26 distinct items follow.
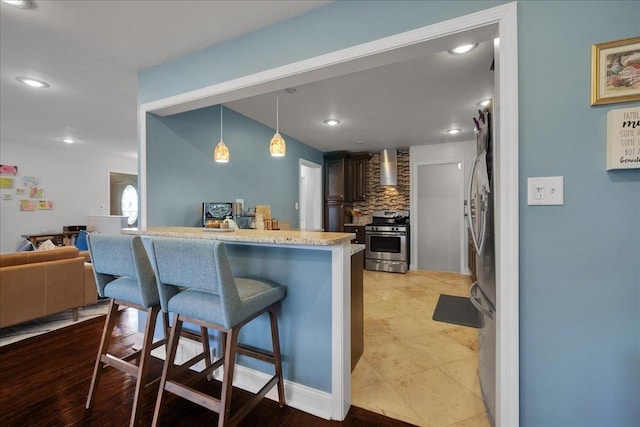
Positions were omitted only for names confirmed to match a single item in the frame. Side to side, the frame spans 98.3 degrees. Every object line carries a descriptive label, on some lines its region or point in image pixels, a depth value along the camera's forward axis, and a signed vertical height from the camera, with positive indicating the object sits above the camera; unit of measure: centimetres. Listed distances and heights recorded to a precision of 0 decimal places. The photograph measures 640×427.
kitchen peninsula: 158 -63
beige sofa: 256 -71
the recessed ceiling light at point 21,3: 159 +123
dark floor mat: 298 -117
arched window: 723 +29
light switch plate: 116 +9
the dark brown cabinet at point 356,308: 202 -72
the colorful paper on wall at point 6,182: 513 +60
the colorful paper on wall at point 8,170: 514 +85
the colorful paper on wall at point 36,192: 552 +45
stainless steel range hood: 549 +87
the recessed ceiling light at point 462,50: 208 +124
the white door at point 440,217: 518 -9
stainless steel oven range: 518 -60
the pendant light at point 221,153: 256 +56
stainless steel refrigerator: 149 -22
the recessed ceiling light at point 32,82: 267 +131
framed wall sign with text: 105 +28
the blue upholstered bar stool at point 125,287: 154 -44
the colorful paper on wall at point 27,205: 537 +19
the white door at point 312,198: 579 +33
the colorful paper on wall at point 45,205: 564 +19
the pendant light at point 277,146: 248 +60
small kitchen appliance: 285 +2
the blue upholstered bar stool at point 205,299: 128 -44
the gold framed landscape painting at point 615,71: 106 +55
